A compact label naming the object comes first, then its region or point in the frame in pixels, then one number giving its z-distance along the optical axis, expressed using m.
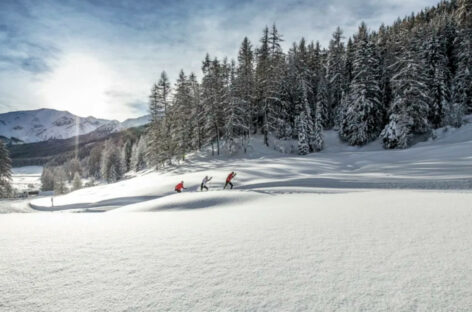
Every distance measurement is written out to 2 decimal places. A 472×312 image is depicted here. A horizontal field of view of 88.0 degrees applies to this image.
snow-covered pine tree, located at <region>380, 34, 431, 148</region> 33.00
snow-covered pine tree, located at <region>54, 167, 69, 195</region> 64.12
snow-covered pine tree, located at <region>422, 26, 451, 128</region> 35.97
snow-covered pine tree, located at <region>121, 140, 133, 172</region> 80.00
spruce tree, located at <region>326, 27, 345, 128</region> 50.88
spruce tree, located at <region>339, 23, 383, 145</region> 37.91
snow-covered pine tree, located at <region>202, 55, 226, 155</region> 41.69
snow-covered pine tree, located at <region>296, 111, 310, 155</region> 38.84
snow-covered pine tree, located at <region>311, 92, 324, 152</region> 39.81
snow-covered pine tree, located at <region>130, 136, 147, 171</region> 67.25
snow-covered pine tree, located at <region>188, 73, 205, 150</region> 46.31
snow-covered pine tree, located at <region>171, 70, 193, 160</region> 42.78
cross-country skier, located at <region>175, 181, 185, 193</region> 17.20
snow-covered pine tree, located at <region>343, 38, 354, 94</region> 48.42
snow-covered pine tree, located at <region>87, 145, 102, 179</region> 109.62
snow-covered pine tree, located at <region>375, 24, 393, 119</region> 41.19
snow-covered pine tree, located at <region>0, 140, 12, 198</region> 37.41
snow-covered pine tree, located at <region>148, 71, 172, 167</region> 41.69
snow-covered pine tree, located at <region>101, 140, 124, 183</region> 78.50
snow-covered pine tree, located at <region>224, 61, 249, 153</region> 39.03
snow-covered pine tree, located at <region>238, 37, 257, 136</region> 42.72
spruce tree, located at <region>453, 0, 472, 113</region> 35.94
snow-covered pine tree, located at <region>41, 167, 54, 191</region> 90.24
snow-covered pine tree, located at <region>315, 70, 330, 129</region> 47.86
